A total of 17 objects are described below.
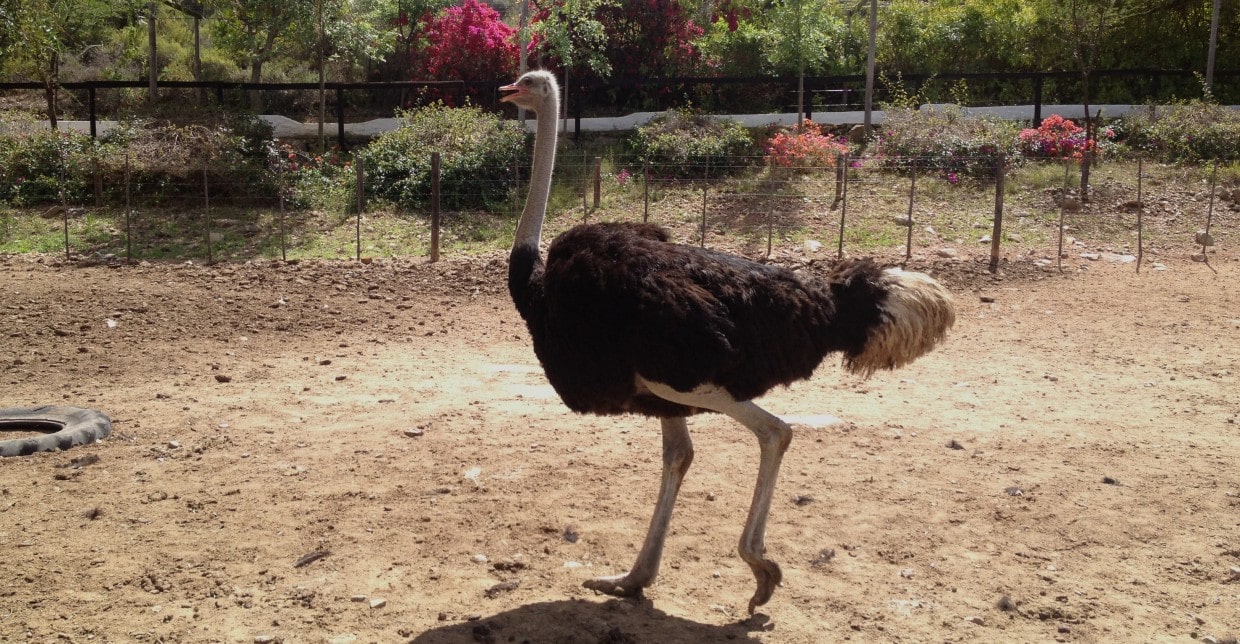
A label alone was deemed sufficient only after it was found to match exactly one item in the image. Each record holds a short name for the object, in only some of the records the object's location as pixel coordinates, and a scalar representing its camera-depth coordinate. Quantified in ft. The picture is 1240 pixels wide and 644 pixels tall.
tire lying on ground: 19.98
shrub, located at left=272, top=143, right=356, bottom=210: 49.88
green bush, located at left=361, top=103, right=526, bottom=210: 50.72
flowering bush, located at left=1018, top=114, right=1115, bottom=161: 56.54
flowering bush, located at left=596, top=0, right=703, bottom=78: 71.56
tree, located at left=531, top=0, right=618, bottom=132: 60.49
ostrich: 13.76
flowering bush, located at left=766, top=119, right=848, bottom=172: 53.67
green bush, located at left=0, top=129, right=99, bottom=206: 48.78
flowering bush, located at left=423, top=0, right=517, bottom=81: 70.08
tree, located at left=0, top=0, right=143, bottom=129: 52.60
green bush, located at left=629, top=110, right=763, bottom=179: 55.93
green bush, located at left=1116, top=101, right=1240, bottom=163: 57.47
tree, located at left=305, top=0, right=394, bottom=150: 60.59
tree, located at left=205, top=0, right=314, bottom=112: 59.57
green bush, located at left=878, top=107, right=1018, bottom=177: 53.42
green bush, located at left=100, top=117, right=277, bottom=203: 49.47
